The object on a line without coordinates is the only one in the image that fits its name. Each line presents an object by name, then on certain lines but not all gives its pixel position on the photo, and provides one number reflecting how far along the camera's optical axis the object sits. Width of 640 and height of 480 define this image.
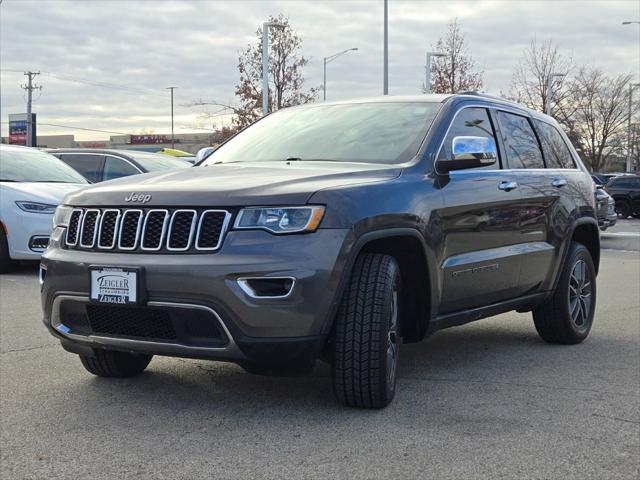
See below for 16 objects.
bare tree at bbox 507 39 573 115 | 46.69
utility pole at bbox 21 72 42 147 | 63.35
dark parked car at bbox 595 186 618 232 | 15.91
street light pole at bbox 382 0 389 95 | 29.23
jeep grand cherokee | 3.84
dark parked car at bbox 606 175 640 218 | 29.44
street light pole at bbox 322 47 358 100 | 38.99
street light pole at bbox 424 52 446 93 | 32.76
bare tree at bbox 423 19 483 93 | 40.59
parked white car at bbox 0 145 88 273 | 9.70
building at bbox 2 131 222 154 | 98.58
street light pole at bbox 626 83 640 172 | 49.88
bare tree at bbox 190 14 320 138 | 35.41
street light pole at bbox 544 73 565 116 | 40.18
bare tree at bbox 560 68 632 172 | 49.31
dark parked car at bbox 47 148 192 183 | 12.45
